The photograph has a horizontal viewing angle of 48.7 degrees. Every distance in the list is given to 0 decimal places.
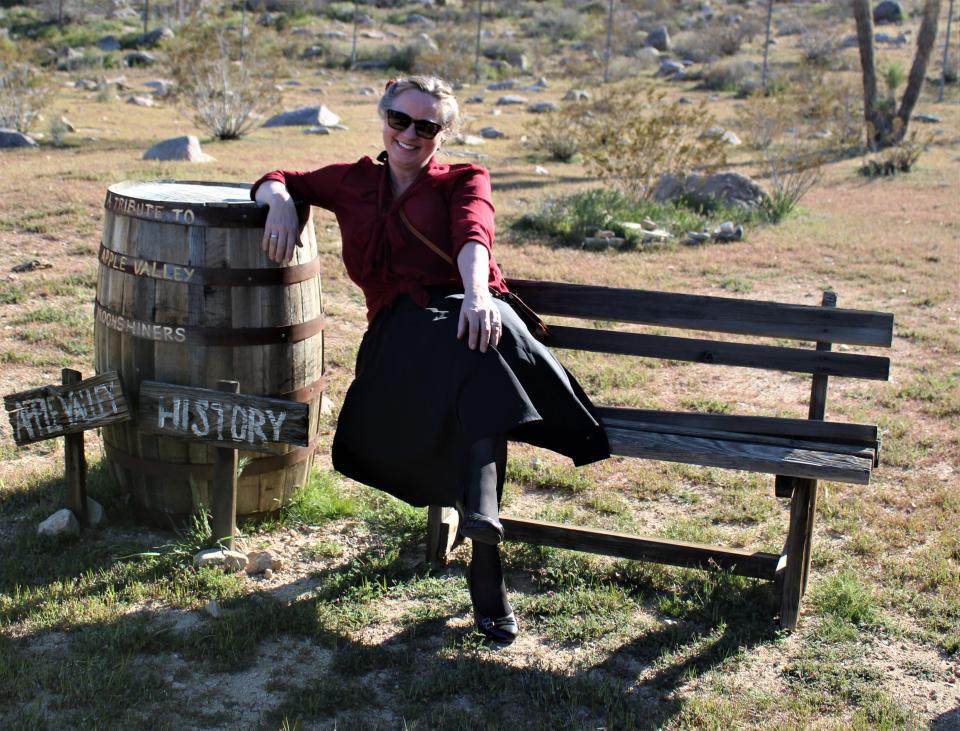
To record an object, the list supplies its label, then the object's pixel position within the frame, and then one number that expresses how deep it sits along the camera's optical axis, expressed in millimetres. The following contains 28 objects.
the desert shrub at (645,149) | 11266
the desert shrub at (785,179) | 11516
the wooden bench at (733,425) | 3408
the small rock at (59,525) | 3824
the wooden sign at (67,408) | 3656
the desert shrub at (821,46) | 30172
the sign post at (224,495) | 3688
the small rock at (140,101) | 19234
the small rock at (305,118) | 17047
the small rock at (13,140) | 12957
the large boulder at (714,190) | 11641
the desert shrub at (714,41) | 33875
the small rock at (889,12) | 40781
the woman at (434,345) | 3193
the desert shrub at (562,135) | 15709
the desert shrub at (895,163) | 15844
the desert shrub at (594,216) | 9820
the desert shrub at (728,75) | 27152
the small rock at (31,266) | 7215
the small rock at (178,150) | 12055
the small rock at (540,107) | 21689
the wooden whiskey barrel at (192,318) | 3613
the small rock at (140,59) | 26906
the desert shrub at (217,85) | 14797
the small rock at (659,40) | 37534
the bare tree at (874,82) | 17786
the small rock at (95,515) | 3963
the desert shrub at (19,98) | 14383
